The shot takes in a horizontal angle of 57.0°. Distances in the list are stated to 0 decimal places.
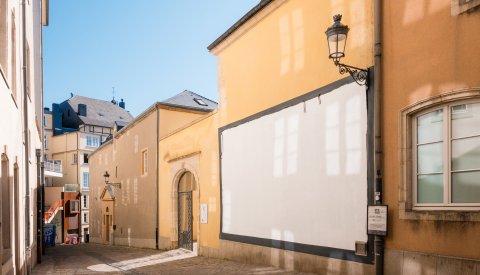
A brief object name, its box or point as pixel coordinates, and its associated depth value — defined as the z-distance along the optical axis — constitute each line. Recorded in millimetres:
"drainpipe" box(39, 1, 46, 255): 15750
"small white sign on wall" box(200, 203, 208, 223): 14617
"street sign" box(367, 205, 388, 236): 7078
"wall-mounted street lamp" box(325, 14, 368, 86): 7210
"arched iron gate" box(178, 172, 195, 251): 17766
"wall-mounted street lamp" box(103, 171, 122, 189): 29397
